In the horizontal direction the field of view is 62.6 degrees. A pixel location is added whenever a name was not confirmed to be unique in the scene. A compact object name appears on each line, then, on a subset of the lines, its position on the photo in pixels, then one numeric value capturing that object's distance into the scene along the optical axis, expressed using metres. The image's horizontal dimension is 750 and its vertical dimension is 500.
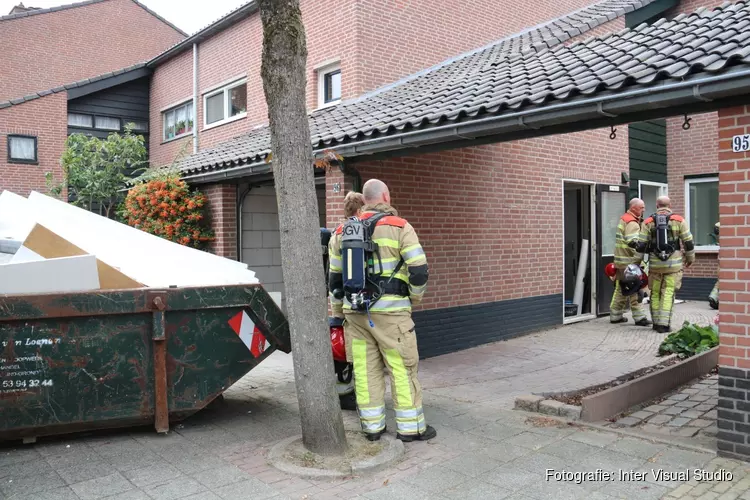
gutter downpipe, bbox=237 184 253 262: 10.09
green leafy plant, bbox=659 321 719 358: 7.38
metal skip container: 4.36
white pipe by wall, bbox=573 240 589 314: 11.11
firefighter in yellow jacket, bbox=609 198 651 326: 9.86
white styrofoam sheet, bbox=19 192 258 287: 5.12
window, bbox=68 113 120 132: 17.31
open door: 11.12
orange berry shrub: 10.03
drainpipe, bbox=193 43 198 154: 15.82
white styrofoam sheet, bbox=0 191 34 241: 5.38
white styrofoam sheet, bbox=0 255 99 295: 4.32
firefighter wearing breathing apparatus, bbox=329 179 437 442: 4.64
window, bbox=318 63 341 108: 11.44
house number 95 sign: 4.22
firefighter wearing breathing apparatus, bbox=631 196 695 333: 8.95
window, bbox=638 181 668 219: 13.22
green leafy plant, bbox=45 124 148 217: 14.61
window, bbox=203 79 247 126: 14.33
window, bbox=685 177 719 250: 13.12
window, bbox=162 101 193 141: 16.69
